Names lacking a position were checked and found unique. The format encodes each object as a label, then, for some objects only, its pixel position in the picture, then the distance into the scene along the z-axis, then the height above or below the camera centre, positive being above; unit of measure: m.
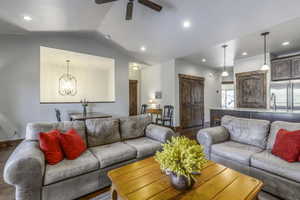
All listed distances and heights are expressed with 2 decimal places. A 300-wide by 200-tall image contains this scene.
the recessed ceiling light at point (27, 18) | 3.19 +1.92
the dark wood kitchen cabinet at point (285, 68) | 4.29 +1.02
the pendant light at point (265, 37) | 3.54 +1.70
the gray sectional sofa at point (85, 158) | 1.43 -0.79
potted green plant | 1.15 -0.53
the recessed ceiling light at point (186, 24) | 3.42 +1.91
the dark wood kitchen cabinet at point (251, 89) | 5.14 +0.40
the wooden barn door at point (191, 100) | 5.93 -0.02
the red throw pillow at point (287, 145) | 1.74 -0.61
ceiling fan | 2.61 +1.85
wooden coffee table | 1.14 -0.79
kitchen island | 3.10 -0.38
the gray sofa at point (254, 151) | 1.64 -0.79
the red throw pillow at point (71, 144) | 1.87 -0.63
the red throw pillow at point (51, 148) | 1.73 -0.62
